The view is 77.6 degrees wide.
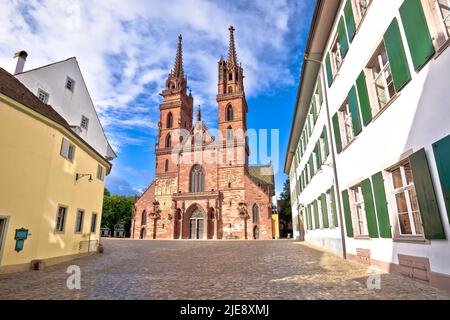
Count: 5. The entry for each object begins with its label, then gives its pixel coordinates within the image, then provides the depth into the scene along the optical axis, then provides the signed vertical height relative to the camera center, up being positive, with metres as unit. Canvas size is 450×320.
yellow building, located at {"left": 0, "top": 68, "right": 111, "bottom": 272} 7.98 +1.74
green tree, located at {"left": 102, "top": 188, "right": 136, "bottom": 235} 60.31 +4.88
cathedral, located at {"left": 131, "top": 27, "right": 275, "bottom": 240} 38.22 +7.78
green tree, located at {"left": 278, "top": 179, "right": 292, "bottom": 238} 51.40 +3.99
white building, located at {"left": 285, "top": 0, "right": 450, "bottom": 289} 4.59 +2.23
